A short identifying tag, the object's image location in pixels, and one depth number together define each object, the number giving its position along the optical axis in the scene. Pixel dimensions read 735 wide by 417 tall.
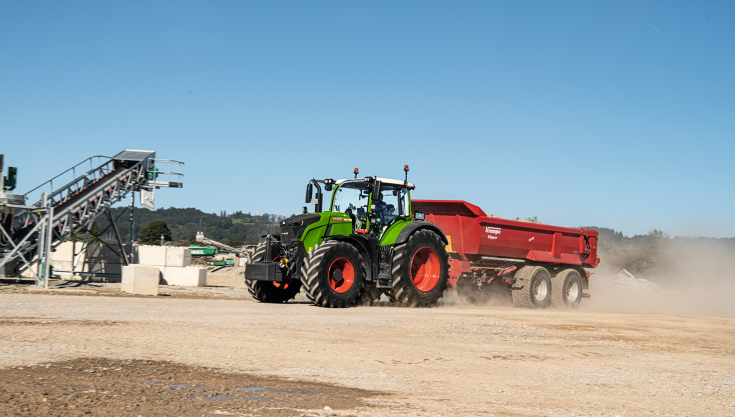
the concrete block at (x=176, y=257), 26.80
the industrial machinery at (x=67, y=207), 21.05
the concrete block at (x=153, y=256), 26.89
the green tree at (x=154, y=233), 91.12
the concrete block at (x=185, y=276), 26.23
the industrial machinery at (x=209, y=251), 58.31
